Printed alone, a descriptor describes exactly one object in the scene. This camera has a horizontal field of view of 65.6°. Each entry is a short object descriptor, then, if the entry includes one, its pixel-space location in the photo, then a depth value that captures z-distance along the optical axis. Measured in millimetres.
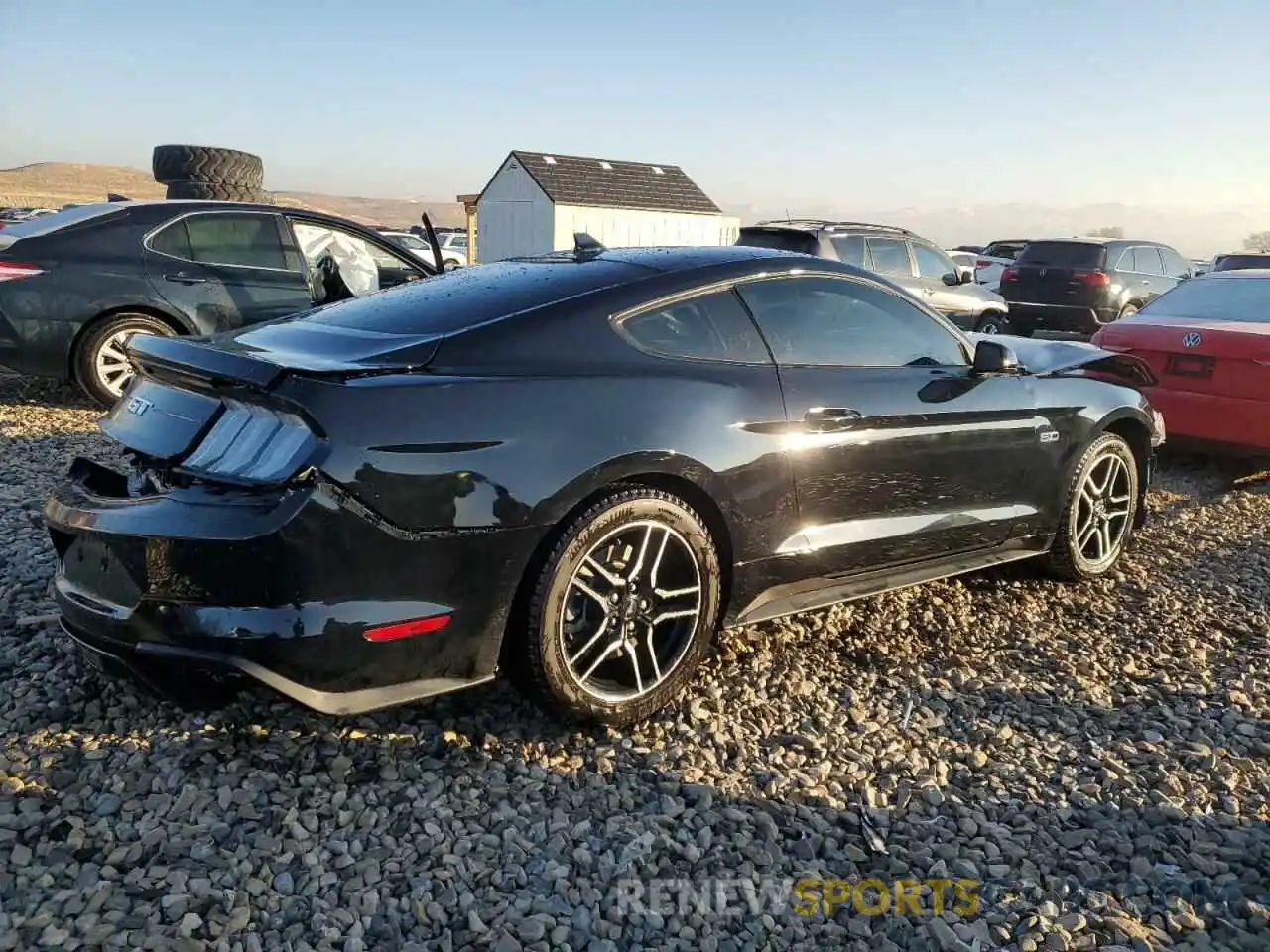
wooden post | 21922
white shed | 22766
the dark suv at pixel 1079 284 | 14008
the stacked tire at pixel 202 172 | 12438
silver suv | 10914
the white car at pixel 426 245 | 23644
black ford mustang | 2490
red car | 6223
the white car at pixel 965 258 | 23623
